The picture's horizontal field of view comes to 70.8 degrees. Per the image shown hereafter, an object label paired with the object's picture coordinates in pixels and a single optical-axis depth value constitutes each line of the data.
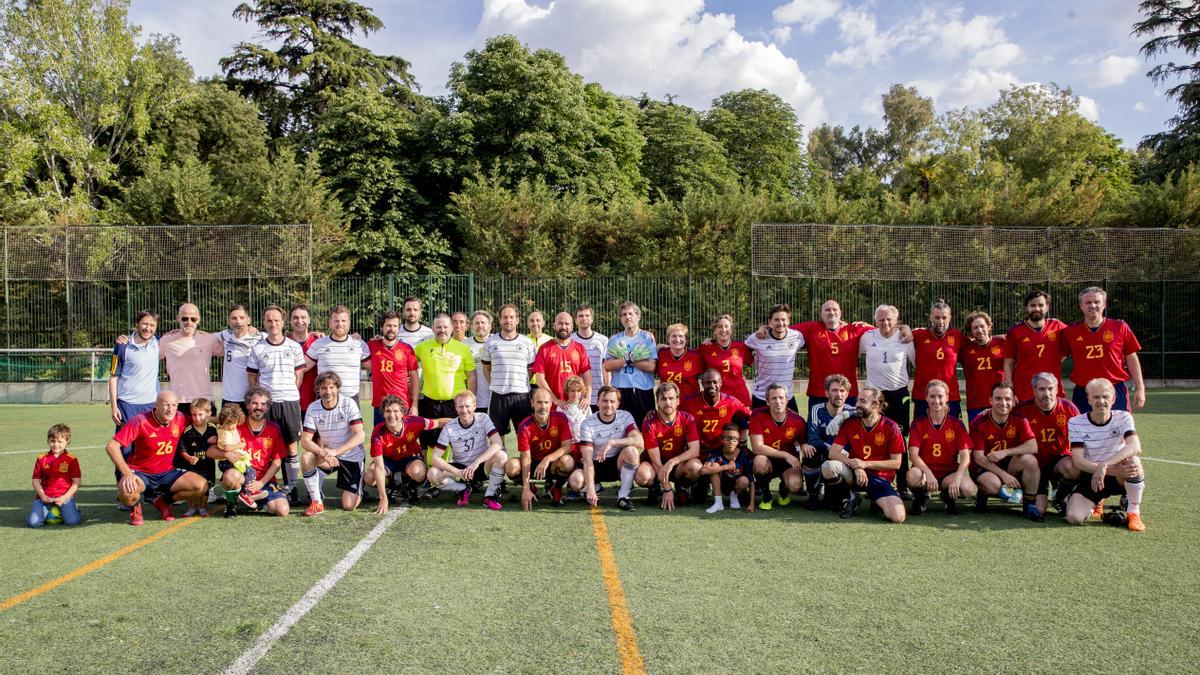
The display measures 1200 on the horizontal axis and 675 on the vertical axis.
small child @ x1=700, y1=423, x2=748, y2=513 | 6.88
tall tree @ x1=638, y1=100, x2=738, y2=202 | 32.09
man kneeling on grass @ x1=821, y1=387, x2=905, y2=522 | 6.57
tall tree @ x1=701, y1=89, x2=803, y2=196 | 36.00
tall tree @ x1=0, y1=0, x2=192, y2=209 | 26.47
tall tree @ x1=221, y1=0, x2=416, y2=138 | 31.18
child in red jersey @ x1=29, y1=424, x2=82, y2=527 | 6.35
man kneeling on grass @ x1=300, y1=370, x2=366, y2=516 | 6.82
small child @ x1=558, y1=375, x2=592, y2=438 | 7.23
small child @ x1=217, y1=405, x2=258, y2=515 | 6.71
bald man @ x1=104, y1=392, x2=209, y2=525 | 6.65
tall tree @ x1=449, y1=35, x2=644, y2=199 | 25.36
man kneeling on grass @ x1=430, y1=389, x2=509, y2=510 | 7.00
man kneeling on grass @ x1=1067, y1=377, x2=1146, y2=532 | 6.14
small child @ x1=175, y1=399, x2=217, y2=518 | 6.84
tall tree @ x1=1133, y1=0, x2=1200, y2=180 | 27.11
